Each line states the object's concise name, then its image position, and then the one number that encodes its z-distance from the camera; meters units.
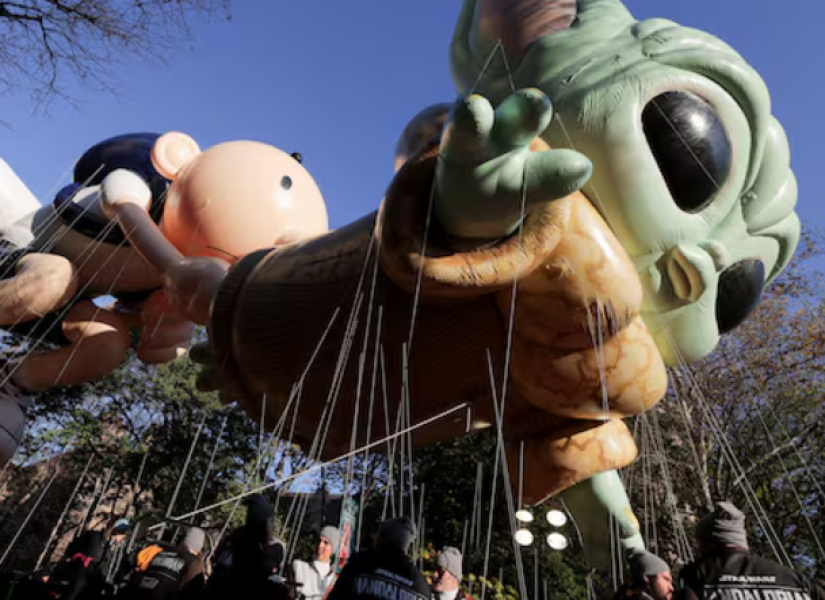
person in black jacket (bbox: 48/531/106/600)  2.80
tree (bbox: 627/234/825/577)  9.73
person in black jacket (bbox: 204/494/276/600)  1.93
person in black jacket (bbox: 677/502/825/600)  1.83
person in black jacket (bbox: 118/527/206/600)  2.58
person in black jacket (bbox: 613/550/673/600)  2.20
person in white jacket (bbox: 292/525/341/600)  3.64
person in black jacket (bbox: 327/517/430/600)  1.79
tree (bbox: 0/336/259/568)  13.92
